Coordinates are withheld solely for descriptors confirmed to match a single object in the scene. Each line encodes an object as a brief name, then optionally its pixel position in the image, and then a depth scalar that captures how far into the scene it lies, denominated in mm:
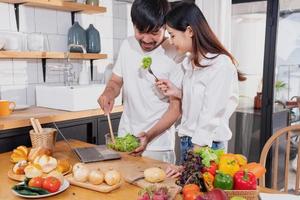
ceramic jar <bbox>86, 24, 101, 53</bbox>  3207
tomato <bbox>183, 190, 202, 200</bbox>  1024
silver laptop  1519
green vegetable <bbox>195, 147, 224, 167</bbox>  1114
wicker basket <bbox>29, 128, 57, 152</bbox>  1589
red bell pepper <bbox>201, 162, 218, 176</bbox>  1079
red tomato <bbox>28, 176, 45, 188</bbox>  1183
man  1836
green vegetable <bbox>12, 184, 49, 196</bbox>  1158
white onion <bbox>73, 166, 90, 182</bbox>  1255
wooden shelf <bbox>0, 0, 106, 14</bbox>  2729
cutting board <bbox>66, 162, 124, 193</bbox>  1209
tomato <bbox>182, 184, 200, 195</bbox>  1053
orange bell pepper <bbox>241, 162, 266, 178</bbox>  1085
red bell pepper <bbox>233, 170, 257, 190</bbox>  1030
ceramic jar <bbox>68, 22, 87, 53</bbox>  3098
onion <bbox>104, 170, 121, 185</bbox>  1229
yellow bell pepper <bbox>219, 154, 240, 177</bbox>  1074
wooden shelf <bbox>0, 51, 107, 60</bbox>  2600
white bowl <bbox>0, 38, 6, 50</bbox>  2568
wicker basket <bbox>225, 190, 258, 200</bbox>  1030
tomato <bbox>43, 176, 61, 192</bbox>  1178
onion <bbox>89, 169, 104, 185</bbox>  1234
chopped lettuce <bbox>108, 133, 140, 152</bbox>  1550
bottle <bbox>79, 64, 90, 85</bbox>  3215
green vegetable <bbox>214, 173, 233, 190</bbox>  1027
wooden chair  1505
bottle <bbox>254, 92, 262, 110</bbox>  3539
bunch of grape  1101
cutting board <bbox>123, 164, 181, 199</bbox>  1184
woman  1485
